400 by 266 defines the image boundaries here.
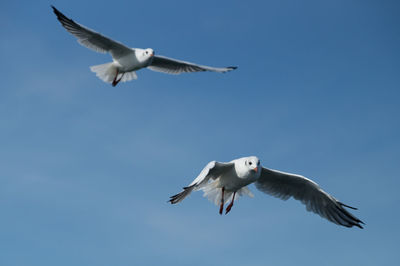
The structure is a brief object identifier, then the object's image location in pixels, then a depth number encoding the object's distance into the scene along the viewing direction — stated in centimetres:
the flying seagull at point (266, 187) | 1072
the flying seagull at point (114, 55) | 1374
